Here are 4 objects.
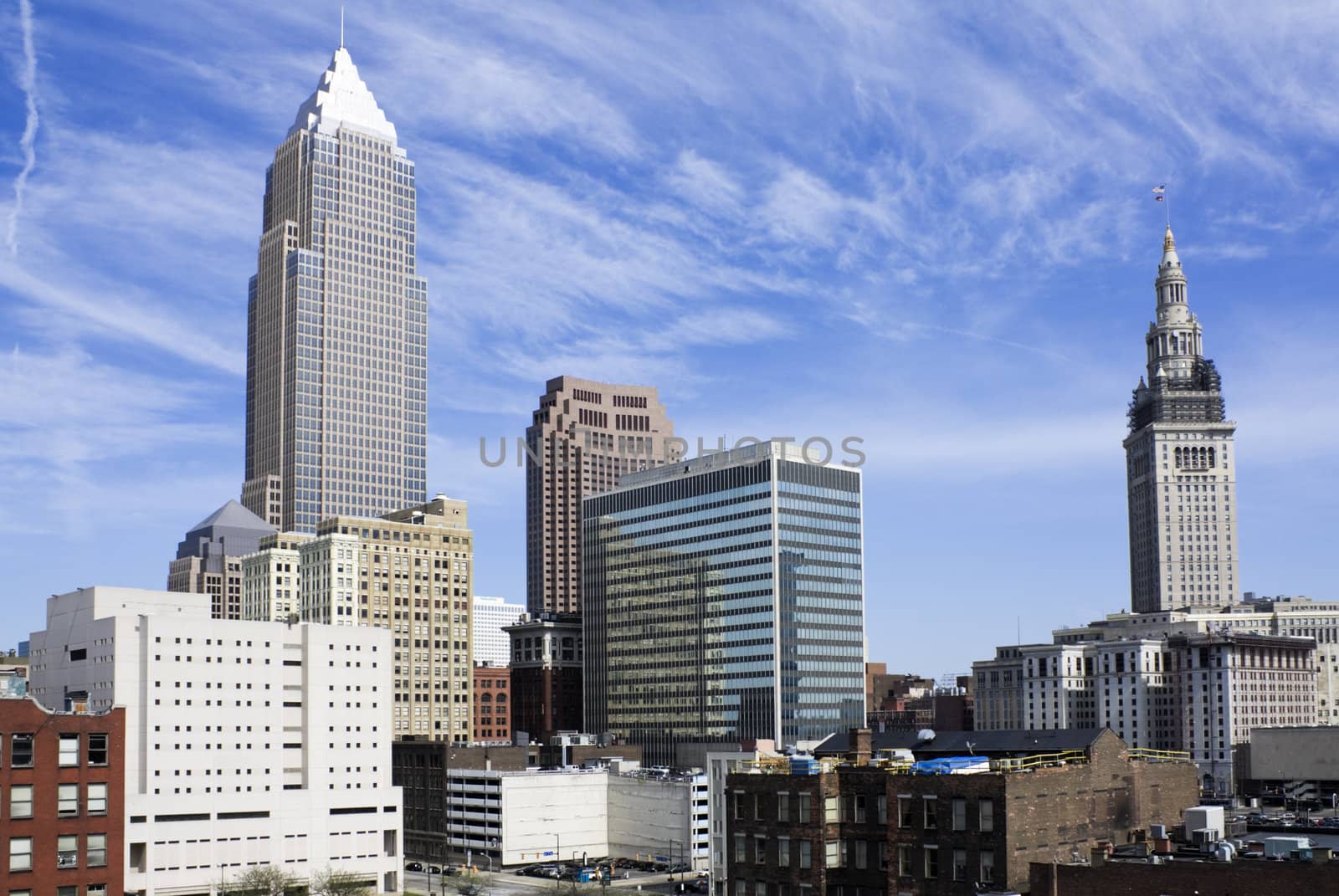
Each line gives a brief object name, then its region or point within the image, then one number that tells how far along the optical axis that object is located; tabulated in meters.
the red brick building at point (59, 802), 101.69
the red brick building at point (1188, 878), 70.06
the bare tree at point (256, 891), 193.50
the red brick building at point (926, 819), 88.44
